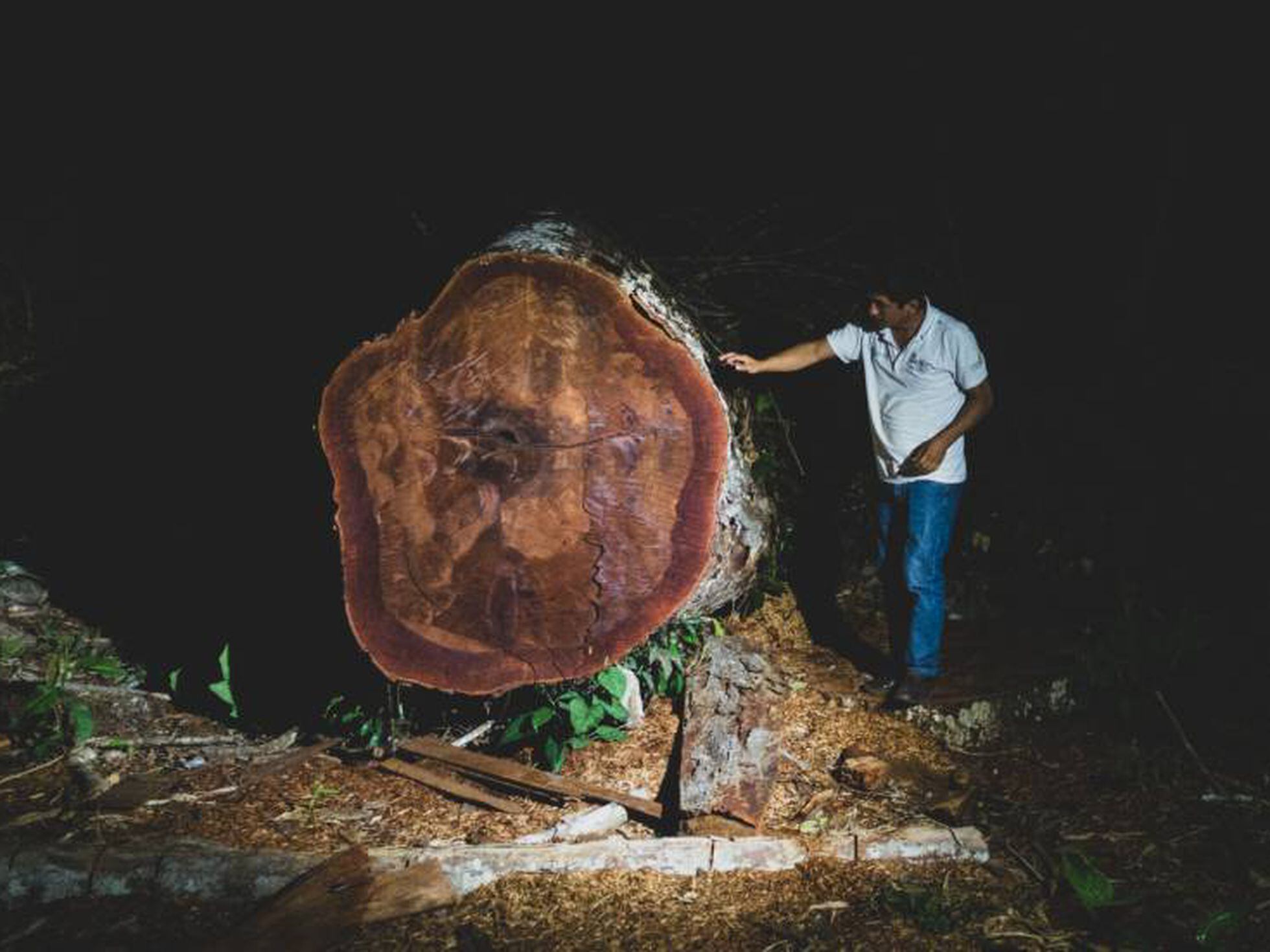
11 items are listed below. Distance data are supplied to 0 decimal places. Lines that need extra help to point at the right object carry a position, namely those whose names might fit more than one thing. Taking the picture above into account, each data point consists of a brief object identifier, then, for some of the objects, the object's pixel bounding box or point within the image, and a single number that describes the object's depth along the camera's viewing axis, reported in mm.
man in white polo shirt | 2928
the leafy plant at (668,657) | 3072
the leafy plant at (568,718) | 2770
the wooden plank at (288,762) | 2828
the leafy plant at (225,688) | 3191
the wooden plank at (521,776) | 2545
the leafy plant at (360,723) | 2980
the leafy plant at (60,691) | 2947
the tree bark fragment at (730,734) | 2393
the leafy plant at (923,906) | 1942
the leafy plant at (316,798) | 2576
